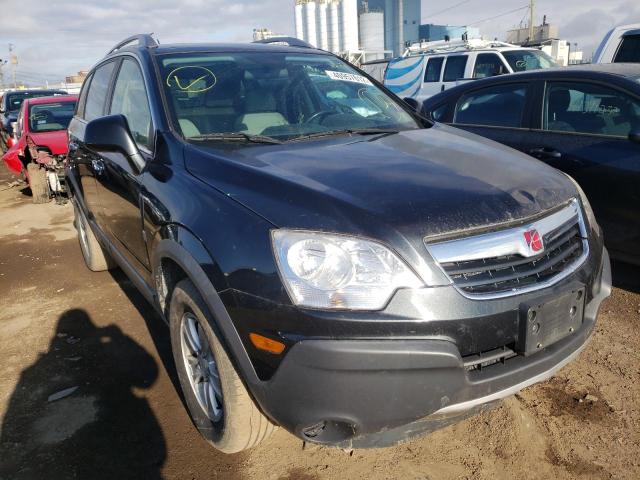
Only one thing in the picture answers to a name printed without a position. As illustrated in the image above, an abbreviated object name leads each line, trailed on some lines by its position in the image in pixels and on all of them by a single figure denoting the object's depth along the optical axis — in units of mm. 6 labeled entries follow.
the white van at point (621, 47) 6754
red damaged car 8297
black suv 1762
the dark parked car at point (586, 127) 3693
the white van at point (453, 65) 12016
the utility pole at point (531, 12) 44644
